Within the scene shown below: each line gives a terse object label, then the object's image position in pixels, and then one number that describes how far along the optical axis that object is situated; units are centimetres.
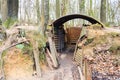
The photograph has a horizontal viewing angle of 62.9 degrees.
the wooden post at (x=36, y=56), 365
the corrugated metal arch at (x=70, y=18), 490
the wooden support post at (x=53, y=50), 400
